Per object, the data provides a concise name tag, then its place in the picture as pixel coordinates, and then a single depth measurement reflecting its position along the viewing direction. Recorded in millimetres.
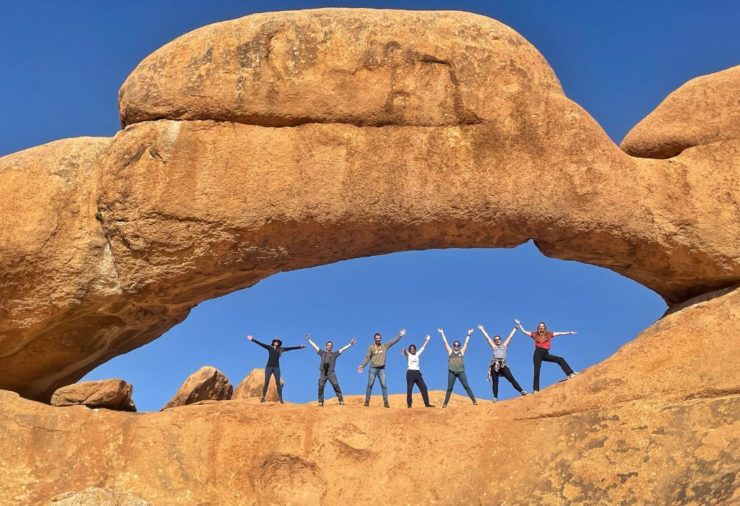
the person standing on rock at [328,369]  11828
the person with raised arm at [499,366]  11492
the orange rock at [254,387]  18219
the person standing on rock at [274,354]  11961
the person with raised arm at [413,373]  11523
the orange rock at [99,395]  11656
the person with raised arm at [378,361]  11742
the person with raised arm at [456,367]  11594
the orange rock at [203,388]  16125
